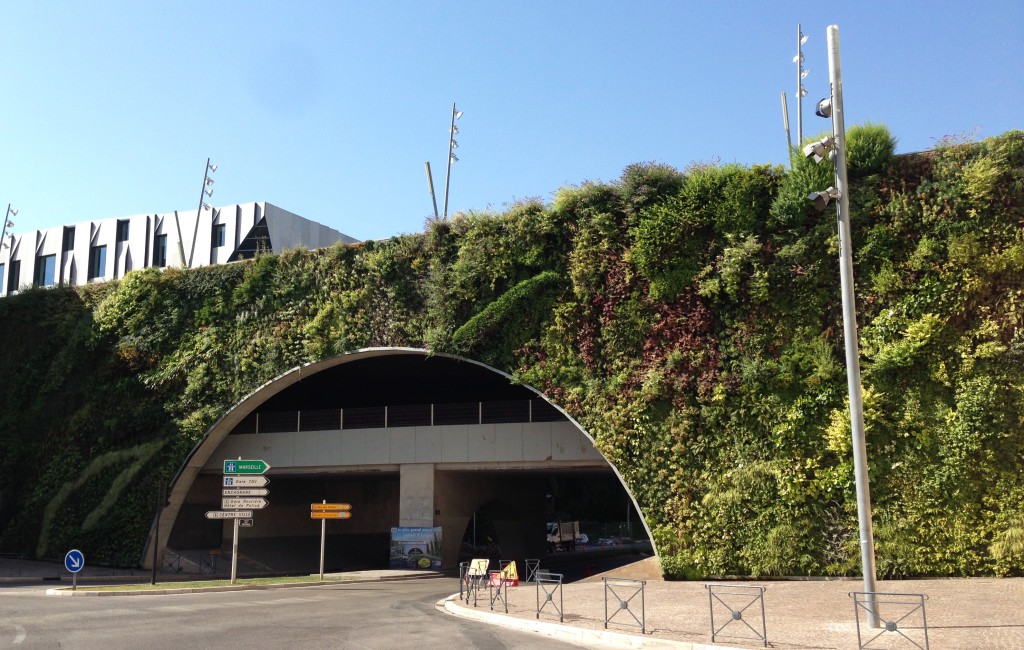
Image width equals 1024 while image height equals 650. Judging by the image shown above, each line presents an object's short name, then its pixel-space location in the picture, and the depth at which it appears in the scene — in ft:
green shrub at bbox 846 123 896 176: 75.31
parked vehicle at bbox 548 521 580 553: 183.32
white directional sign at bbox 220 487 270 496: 85.56
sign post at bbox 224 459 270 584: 85.56
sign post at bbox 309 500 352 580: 93.97
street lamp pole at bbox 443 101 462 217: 138.10
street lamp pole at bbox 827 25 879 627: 43.55
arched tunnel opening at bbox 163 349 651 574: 102.22
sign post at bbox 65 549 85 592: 75.36
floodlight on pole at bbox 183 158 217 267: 175.73
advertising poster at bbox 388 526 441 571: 102.06
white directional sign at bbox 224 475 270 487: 86.02
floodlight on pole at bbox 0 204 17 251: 222.48
